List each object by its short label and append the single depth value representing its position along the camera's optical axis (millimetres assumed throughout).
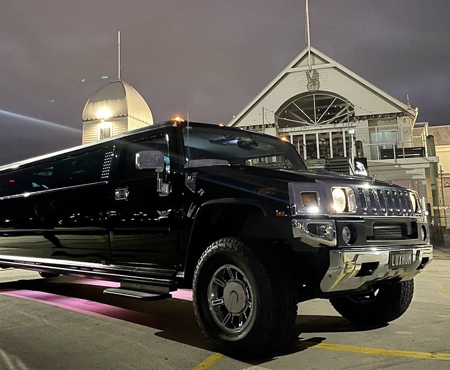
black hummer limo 3203
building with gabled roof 18500
